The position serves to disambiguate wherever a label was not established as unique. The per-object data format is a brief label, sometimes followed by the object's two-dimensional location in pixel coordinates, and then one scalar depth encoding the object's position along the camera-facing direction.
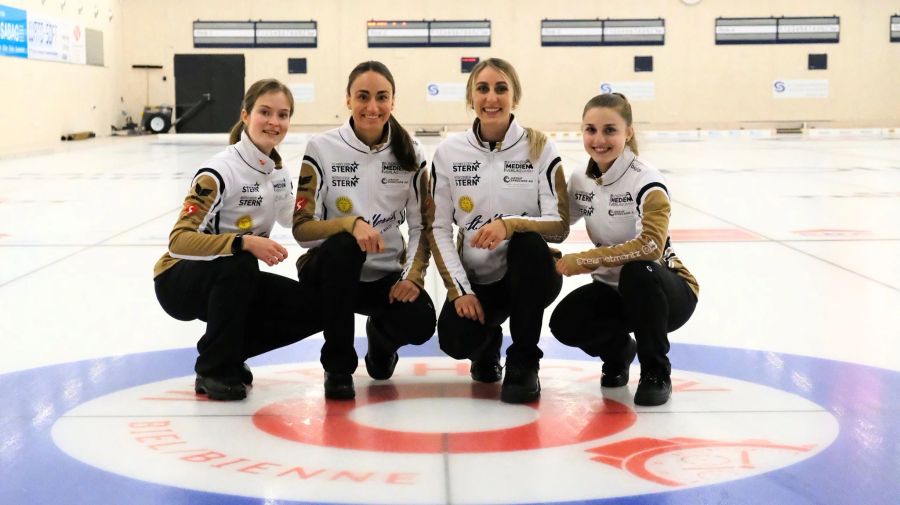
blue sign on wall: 16.55
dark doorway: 24.91
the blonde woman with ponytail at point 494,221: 3.07
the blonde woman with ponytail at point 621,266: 2.98
